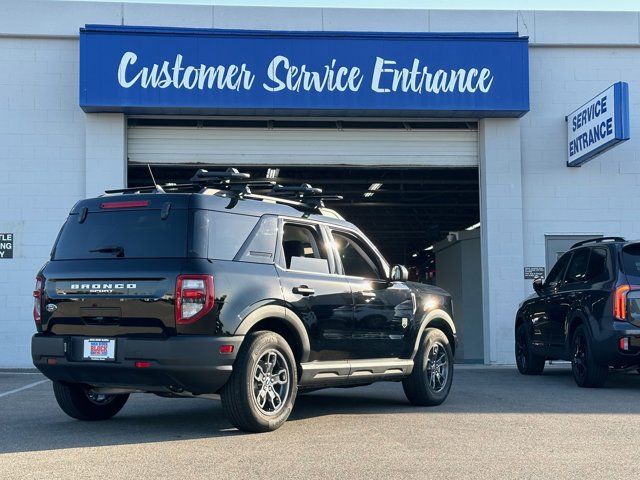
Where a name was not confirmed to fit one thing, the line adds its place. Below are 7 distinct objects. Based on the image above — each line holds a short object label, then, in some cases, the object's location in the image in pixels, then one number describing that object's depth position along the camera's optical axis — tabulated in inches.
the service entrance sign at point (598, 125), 576.4
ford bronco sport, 265.6
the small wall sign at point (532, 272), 663.6
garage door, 669.3
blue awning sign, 632.4
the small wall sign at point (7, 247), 641.0
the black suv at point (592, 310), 415.2
